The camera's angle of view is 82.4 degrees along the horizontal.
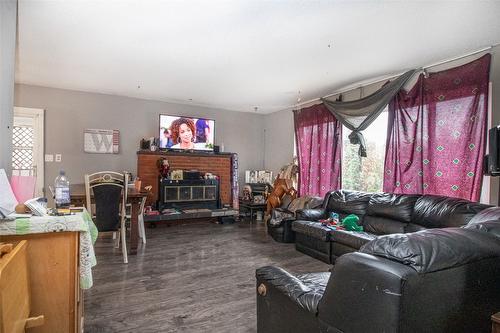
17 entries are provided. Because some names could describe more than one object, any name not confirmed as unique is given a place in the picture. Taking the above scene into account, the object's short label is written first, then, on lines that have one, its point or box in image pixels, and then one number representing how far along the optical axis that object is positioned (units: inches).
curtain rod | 119.5
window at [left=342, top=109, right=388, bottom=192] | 166.6
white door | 187.8
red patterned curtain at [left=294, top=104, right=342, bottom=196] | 187.5
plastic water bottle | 79.6
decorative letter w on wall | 207.0
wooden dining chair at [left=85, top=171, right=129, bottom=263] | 130.8
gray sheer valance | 147.3
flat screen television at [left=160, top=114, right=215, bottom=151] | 221.8
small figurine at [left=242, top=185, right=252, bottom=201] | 246.1
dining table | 143.0
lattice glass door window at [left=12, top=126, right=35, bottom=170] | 187.3
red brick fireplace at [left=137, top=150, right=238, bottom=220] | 217.8
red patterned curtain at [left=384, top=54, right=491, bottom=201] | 117.9
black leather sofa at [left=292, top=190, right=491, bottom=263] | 113.3
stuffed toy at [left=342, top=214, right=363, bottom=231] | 140.9
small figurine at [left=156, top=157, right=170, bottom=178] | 215.4
